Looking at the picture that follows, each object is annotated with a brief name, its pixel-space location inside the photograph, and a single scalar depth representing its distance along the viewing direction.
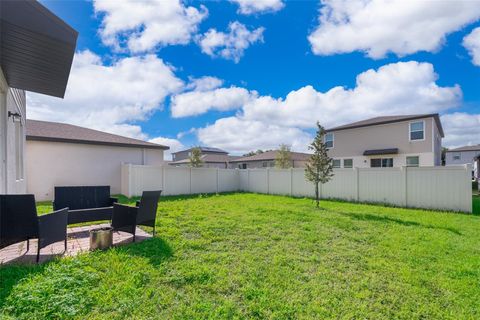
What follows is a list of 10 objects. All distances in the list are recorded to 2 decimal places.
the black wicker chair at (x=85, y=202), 5.67
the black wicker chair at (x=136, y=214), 5.05
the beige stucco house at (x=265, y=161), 33.78
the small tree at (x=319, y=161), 10.80
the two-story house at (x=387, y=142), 17.41
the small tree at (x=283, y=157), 27.81
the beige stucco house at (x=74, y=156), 12.37
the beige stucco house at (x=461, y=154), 43.75
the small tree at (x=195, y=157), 25.81
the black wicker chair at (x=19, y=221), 3.70
